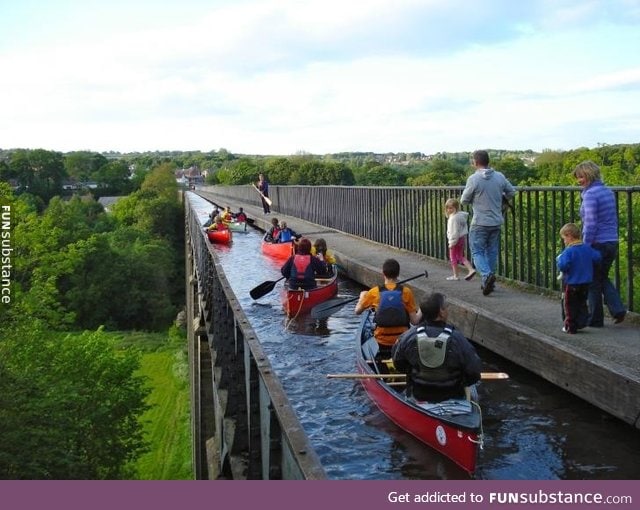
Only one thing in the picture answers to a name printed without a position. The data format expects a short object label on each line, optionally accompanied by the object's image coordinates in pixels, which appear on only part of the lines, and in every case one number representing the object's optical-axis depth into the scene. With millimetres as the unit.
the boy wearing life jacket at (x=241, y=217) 31133
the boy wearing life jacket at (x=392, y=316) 8469
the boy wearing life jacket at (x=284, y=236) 21027
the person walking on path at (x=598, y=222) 8219
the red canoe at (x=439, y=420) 5859
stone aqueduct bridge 6258
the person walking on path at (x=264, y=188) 34728
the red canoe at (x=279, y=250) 20250
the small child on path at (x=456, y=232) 12258
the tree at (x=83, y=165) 186500
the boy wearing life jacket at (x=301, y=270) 12992
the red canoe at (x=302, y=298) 12367
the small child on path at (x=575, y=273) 7973
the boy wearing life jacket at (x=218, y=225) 26264
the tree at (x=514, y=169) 58722
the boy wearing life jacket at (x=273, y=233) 21652
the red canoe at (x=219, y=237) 25453
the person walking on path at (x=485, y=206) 10883
